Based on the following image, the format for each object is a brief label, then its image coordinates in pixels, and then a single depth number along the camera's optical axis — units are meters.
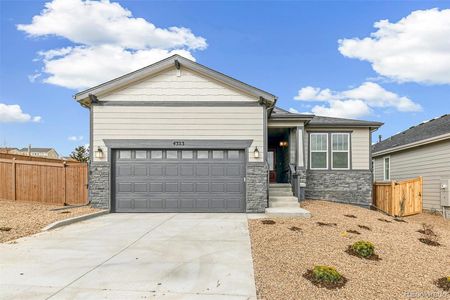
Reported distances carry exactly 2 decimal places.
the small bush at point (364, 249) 6.29
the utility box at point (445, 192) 13.54
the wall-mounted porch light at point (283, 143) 15.31
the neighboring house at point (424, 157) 14.27
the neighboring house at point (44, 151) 60.51
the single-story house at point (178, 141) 11.71
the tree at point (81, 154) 25.61
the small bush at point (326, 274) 4.89
